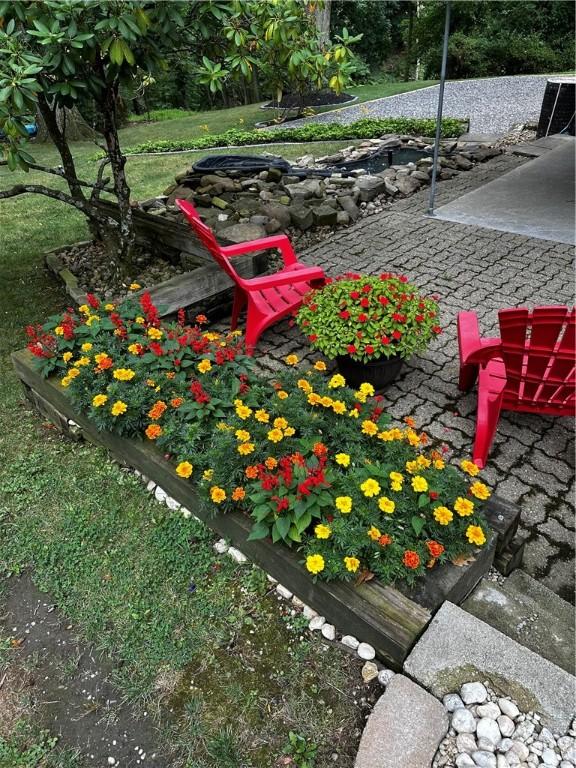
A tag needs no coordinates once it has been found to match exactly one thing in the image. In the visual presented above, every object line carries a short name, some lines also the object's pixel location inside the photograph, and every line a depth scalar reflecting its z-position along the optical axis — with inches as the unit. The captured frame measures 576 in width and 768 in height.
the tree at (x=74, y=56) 102.7
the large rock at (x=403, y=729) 58.9
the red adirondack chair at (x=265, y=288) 139.3
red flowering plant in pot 118.8
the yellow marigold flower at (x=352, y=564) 70.9
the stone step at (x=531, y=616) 74.7
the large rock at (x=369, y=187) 263.9
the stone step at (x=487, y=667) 62.7
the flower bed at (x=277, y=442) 76.5
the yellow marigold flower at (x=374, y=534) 73.2
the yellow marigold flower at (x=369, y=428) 91.6
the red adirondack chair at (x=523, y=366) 94.0
